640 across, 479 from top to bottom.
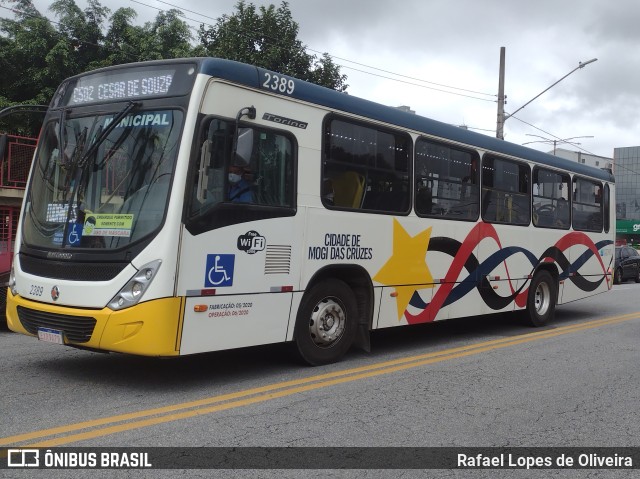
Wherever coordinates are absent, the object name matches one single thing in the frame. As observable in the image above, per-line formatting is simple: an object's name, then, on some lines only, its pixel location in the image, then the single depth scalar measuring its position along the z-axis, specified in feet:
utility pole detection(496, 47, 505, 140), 73.87
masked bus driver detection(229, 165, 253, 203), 19.67
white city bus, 18.39
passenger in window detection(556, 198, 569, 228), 38.17
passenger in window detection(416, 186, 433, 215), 27.23
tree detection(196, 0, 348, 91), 72.54
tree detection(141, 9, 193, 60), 73.51
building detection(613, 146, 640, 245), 295.48
